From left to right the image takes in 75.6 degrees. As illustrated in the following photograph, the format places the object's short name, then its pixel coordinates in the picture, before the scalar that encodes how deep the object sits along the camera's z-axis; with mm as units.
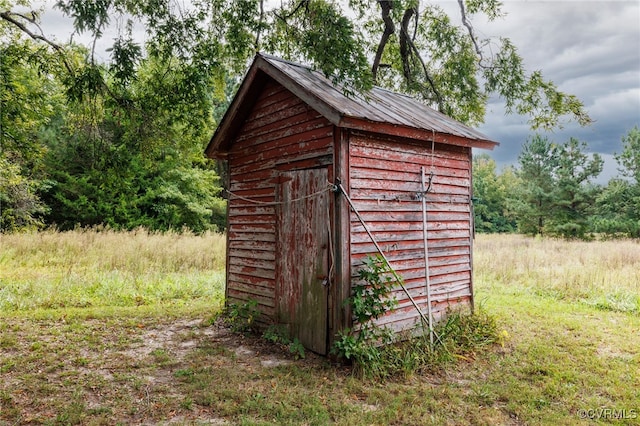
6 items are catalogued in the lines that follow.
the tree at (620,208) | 27500
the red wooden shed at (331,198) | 5625
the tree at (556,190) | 28594
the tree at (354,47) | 5301
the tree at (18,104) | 9242
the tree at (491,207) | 45312
